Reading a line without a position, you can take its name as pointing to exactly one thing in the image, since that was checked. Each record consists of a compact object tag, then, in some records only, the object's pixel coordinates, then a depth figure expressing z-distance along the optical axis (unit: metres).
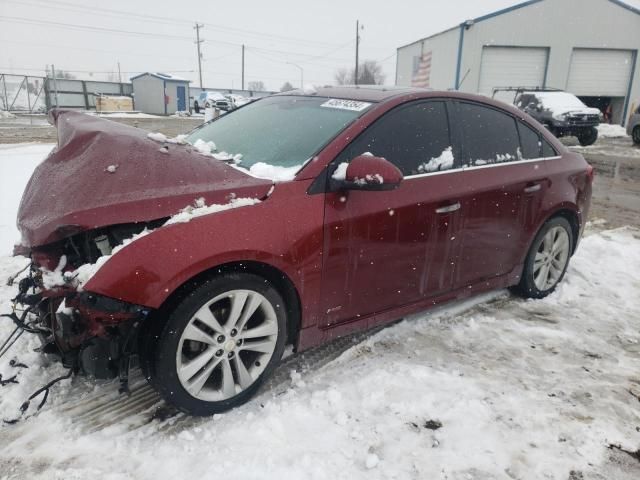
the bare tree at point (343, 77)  97.22
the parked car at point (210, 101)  33.03
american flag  27.85
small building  34.72
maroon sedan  2.21
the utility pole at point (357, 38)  50.38
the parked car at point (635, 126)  16.42
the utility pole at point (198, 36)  64.72
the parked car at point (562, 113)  16.16
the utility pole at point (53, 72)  25.84
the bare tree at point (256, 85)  110.97
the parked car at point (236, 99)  34.84
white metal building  24.19
